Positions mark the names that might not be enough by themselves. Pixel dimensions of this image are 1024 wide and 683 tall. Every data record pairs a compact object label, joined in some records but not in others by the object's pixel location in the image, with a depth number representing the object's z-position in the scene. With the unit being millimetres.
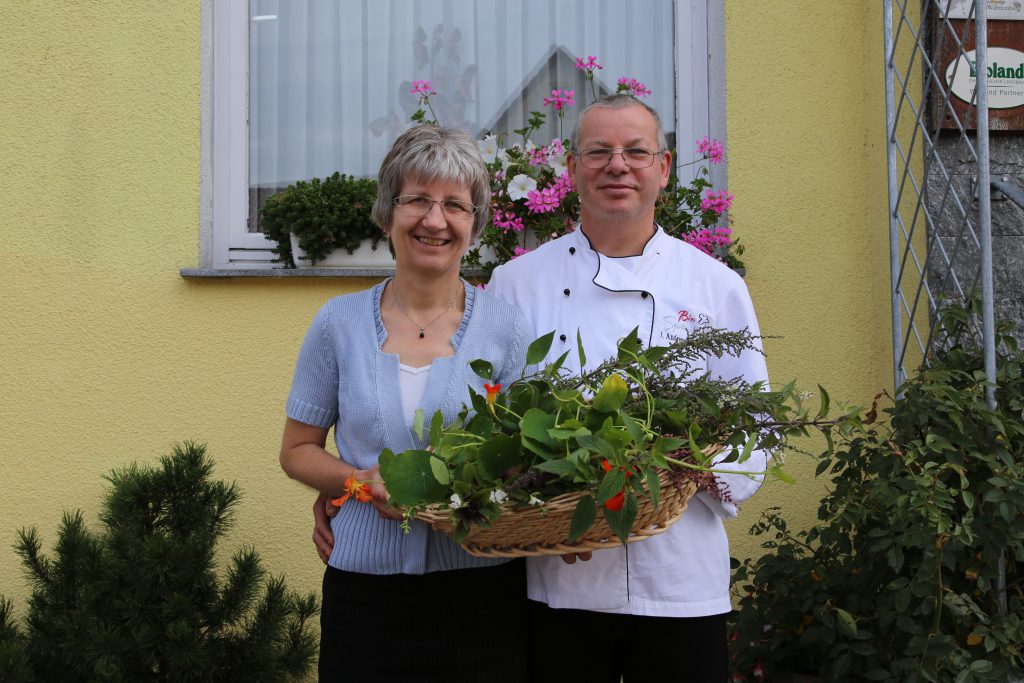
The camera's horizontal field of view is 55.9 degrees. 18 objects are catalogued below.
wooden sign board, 3357
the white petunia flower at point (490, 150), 3527
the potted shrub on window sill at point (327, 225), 3533
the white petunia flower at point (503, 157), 3521
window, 3887
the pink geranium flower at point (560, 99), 3654
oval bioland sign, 3375
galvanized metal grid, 3049
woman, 1887
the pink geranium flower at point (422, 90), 3802
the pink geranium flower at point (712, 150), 3559
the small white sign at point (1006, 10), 3393
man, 1949
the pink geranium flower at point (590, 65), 3658
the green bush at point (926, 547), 2355
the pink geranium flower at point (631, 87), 3506
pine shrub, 2738
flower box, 3600
